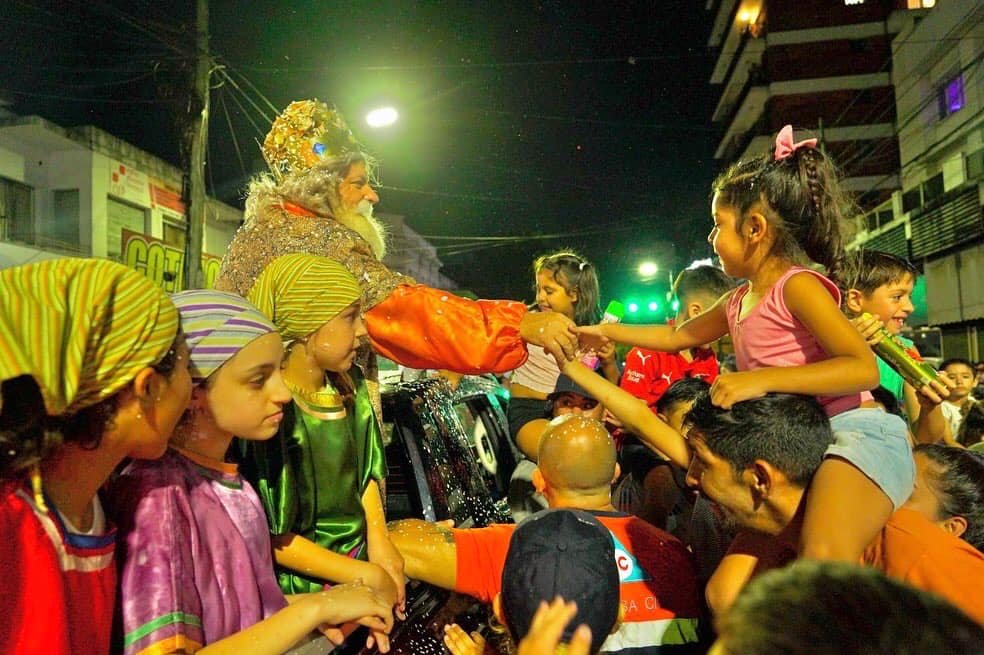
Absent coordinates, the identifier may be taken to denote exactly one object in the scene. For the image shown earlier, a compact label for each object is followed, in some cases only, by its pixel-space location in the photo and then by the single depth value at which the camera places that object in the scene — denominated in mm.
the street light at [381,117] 11252
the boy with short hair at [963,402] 6282
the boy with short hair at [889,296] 3807
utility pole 11344
